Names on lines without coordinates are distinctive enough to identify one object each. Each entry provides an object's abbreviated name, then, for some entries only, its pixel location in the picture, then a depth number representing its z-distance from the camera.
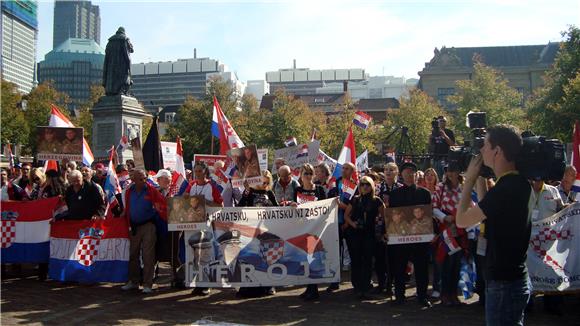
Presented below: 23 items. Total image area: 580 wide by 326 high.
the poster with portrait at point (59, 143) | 11.80
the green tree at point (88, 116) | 48.06
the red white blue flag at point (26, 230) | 10.08
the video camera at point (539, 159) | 3.88
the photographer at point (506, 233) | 3.73
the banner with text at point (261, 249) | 8.62
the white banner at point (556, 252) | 7.60
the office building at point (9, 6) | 189.19
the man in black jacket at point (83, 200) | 9.77
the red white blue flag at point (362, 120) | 18.59
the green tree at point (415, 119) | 49.03
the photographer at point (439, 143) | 14.19
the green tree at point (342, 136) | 49.12
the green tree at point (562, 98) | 31.00
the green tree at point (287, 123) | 50.72
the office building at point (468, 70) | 79.94
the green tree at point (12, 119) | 42.59
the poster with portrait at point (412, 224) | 8.16
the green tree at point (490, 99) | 44.72
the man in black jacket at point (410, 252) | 8.23
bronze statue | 21.44
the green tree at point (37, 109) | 48.21
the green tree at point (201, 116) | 46.88
